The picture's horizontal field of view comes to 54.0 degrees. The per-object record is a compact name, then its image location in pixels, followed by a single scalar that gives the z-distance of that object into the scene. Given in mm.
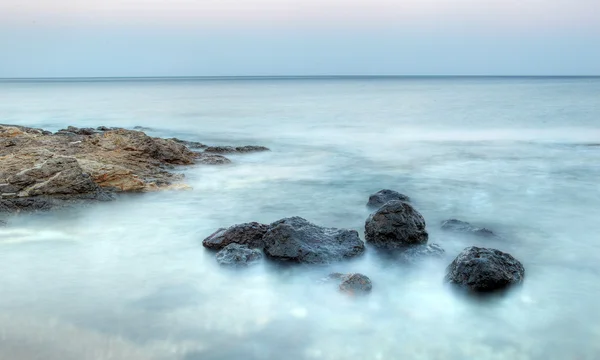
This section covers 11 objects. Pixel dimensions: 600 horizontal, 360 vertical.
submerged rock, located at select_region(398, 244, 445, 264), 6027
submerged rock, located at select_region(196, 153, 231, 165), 11883
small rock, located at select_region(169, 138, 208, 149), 14509
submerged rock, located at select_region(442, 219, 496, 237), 7004
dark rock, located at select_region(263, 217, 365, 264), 5855
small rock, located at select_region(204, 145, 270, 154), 13672
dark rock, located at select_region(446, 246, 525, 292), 5180
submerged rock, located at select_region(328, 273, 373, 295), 5148
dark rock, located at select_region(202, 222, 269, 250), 6270
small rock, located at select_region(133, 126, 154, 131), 21622
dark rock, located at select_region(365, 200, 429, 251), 6309
